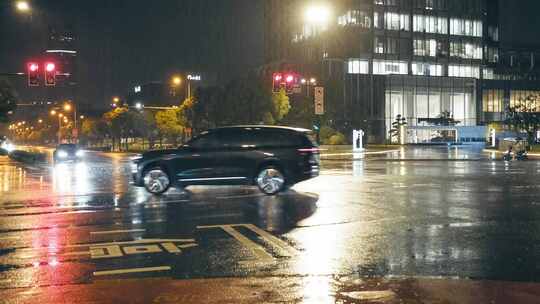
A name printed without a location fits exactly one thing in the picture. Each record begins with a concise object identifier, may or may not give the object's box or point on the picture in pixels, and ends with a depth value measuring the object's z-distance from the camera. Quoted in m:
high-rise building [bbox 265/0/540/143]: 92.12
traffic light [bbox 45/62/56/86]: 27.78
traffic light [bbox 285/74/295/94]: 34.44
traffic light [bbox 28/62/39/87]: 28.05
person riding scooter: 38.48
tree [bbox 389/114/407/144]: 87.16
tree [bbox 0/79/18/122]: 51.94
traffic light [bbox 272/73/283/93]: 34.66
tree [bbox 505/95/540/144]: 62.60
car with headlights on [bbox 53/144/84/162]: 47.66
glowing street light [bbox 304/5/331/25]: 29.62
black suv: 16.48
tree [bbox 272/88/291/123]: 63.75
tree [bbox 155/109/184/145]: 73.31
